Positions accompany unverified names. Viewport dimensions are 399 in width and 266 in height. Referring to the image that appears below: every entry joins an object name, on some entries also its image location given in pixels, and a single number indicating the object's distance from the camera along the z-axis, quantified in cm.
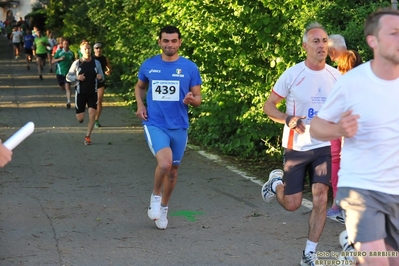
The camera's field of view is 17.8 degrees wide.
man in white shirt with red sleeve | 1102
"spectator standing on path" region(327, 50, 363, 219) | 1294
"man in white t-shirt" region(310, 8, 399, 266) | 739
